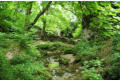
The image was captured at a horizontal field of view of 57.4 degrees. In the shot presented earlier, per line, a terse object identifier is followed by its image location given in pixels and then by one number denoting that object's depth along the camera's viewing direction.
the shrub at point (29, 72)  3.94
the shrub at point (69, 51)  9.62
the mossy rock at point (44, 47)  11.54
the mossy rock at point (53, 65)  6.52
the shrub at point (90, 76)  3.75
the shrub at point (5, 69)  3.40
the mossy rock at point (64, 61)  7.37
